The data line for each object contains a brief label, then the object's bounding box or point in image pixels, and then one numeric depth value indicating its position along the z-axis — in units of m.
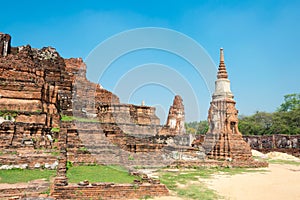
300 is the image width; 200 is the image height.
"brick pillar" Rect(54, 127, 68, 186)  7.34
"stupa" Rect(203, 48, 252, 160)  18.36
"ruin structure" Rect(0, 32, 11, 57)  19.91
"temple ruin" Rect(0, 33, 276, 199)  9.75
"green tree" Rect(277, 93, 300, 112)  50.97
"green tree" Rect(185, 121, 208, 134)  72.96
